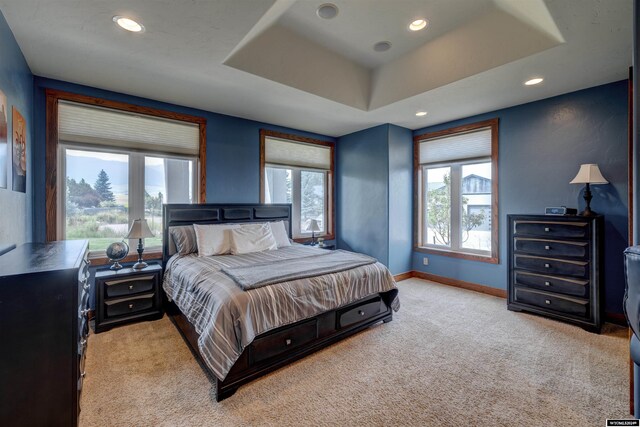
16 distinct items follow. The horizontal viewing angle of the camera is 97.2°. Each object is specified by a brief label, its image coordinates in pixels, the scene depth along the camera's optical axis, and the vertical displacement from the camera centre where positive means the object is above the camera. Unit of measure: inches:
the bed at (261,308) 75.6 -30.8
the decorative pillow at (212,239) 129.5 -12.5
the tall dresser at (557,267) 112.4 -23.8
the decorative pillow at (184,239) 133.5 -12.6
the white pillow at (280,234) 154.9 -11.9
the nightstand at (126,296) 112.3 -34.7
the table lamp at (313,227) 187.3 -9.6
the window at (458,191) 160.1 +13.1
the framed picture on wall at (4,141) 73.1 +19.4
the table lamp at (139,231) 121.1 -7.9
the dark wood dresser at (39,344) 45.8 -22.4
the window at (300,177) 183.8 +24.8
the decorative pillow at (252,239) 135.8 -13.2
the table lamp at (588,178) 116.9 +14.1
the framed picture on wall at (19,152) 86.7 +19.8
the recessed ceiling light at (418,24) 106.7 +72.3
